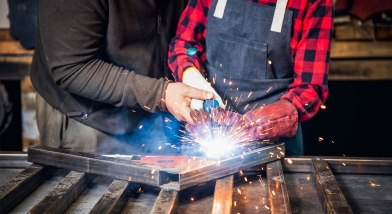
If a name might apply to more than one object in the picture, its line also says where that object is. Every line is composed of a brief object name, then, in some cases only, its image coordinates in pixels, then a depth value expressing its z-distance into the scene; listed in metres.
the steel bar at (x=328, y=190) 1.38
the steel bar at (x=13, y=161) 1.91
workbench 1.46
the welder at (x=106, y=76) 1.98
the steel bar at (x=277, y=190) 1.39
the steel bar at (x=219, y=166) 1.57
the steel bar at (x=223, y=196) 1.39
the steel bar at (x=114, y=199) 1.41
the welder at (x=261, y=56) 2.14
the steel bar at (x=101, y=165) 1.59
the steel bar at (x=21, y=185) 1.49
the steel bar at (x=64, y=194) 1.40
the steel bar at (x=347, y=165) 1.82
